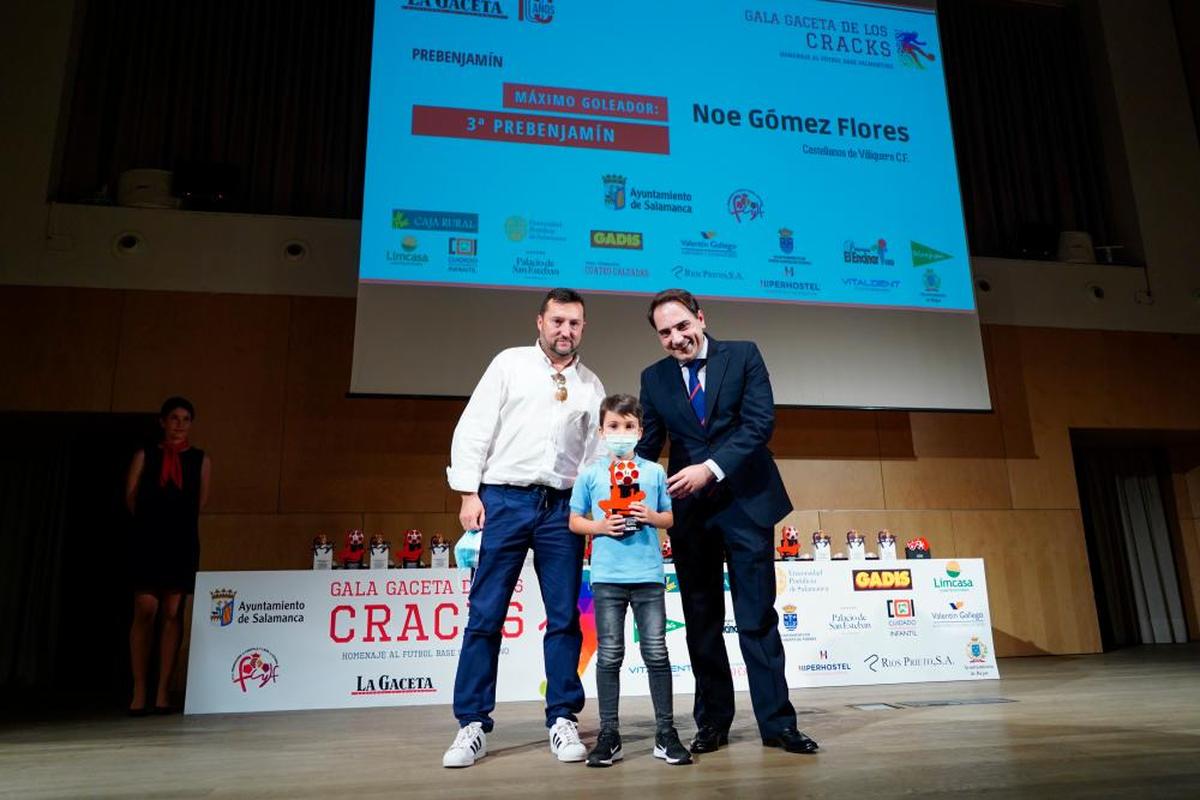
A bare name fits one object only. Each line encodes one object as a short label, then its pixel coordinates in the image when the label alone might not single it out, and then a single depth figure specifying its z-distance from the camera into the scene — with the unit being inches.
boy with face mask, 79.0
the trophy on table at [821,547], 168.1
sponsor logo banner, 132.3
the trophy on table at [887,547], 169.3
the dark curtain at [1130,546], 239.0
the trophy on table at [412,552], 150.7
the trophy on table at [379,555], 147.2
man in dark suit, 82.7
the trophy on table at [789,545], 163.2
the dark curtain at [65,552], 191.0
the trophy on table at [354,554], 150.5
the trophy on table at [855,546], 169.3
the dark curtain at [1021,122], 247.8
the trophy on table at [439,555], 150.2
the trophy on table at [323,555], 150.3
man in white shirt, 85.1
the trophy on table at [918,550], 165.3
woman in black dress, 129.8
